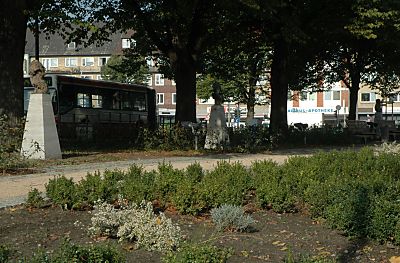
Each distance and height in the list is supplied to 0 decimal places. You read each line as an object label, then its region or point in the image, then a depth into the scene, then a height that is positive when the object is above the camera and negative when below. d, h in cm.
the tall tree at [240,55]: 2598 +276
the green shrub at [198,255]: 418 -103
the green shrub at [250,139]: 1996 -119
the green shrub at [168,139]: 1950 -107
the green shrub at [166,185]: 839 -109
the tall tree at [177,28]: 2292 +297
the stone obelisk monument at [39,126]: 1503 -50
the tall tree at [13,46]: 1705 +167
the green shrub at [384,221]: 653 -123
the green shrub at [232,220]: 699 -130
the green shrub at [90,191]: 818 -113
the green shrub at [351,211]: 676 -120
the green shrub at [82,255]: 403 -99
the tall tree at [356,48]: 2330 +283
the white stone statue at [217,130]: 2005 -82
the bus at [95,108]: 2878 -16
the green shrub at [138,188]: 818 -111
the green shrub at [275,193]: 827 -119
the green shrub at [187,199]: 793 -120
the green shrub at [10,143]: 1283 -84
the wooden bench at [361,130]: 2834 -119
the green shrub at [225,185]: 807 -110
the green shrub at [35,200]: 823 -125
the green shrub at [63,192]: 816 -115
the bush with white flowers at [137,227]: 607 -124
